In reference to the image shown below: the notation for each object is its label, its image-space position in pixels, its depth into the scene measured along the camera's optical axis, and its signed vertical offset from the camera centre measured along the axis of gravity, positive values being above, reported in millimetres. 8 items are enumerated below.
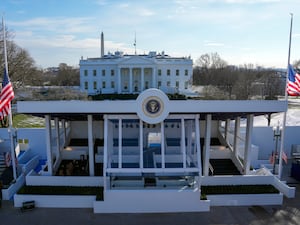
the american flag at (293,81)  13289 +166
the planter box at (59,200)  11930 -5905
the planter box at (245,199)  12195 -5986
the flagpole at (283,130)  13588 -2728
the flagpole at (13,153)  13466 -4086
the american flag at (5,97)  12625 -772
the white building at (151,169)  11641 -5087
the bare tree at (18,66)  32844 +2451
